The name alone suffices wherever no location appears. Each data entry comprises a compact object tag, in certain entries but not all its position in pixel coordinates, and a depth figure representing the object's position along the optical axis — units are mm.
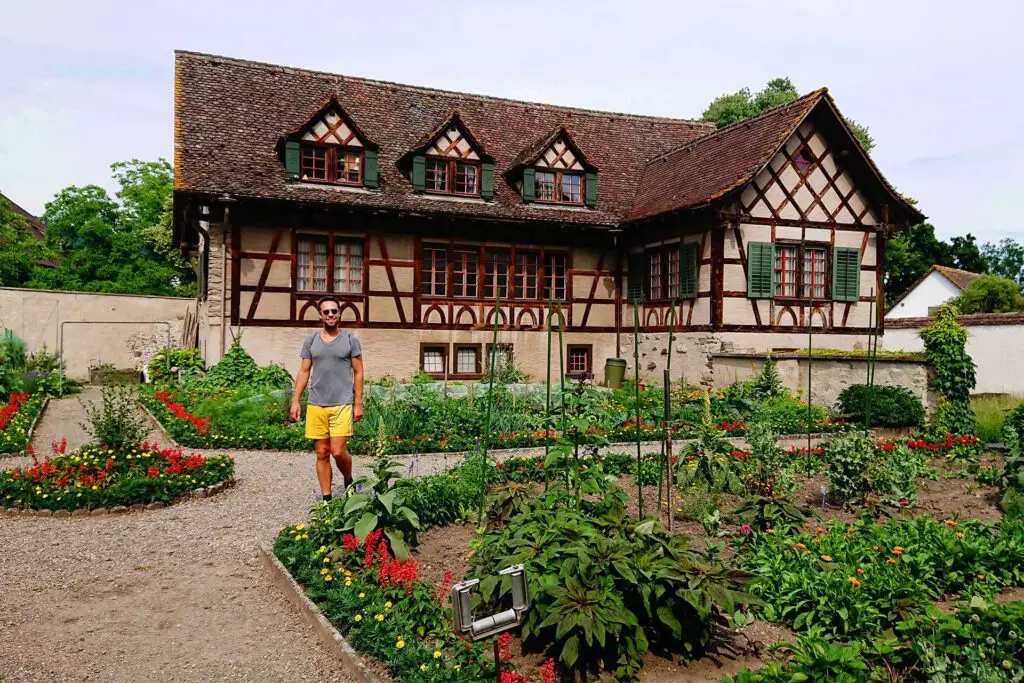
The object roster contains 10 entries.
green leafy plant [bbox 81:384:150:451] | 8891
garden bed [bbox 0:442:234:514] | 7703
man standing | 7094
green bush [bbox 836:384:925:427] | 13328
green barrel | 18844
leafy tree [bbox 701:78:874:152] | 31594
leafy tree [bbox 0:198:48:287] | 32688
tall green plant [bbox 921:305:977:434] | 13242
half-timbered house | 16859
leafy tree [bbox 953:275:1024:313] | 29375
